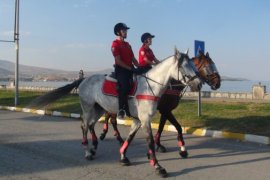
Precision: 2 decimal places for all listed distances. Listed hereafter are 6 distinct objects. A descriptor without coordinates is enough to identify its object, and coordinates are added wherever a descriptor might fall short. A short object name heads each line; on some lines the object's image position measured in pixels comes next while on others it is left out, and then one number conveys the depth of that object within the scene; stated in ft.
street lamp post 76.63
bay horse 27.68
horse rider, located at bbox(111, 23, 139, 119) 25.34
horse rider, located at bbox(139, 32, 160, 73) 29.71
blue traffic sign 43.39
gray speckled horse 23.79
